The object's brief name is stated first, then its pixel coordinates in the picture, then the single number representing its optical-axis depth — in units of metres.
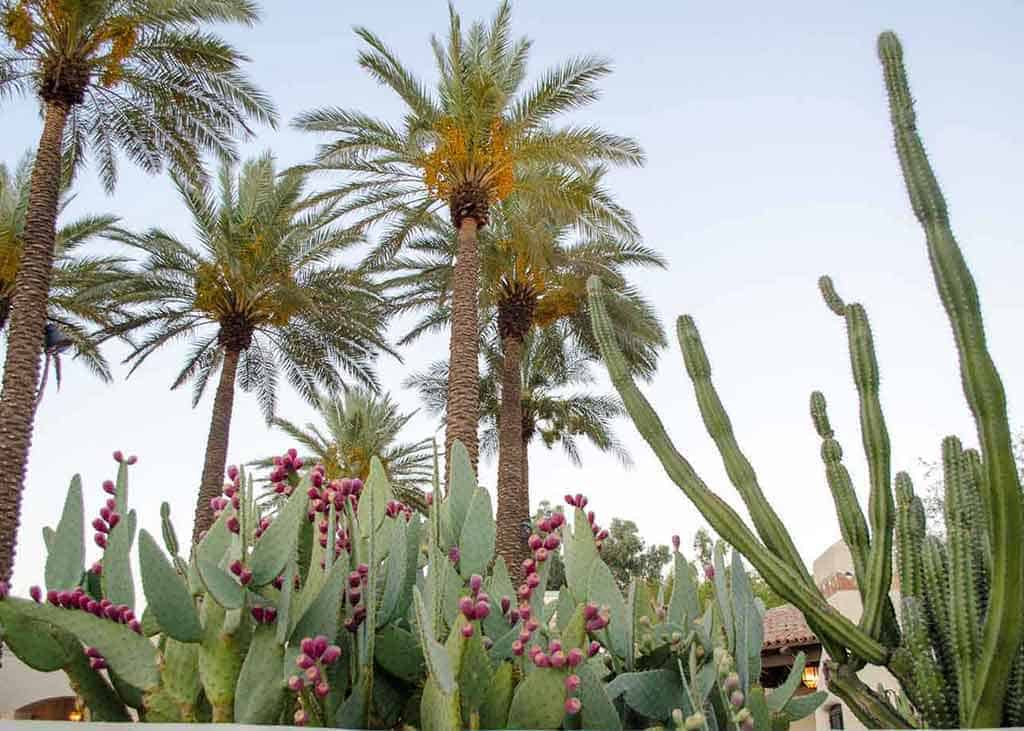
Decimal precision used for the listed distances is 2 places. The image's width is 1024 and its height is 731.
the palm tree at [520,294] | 16.08
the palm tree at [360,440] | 23.58
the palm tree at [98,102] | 11.88
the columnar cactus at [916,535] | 2.13
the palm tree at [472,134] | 13.57
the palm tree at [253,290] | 16.19
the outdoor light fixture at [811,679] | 12.95
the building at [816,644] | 13.41
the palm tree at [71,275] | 16.31
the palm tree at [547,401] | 21.50
